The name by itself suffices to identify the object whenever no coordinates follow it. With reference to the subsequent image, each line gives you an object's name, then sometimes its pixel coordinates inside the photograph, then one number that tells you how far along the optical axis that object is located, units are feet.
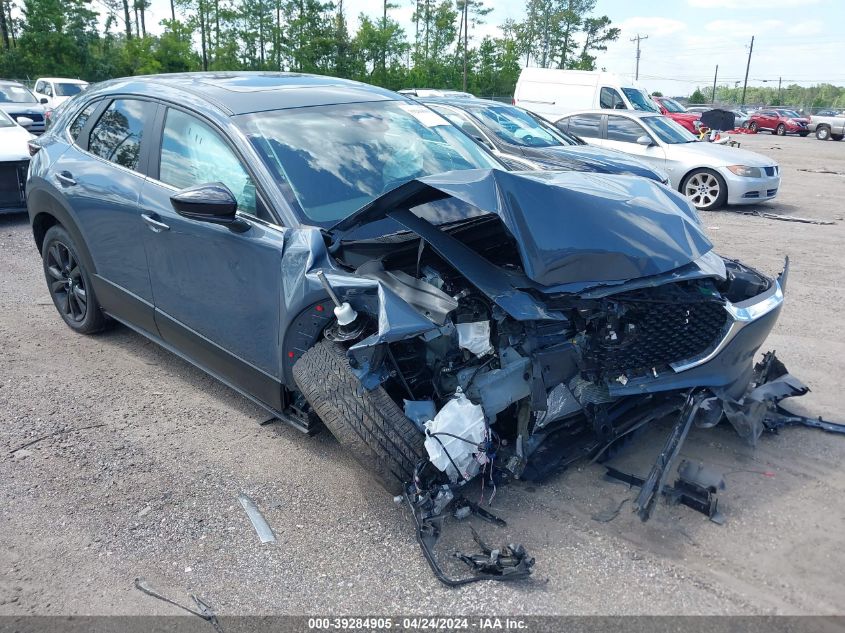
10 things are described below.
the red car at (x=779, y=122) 124.67
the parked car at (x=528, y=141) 27.07
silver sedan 35.53
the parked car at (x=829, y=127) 115.55
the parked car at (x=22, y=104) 47.58
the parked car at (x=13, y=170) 28.43
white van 55.88
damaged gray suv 9.57
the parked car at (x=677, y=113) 78.84
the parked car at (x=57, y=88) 74.08
